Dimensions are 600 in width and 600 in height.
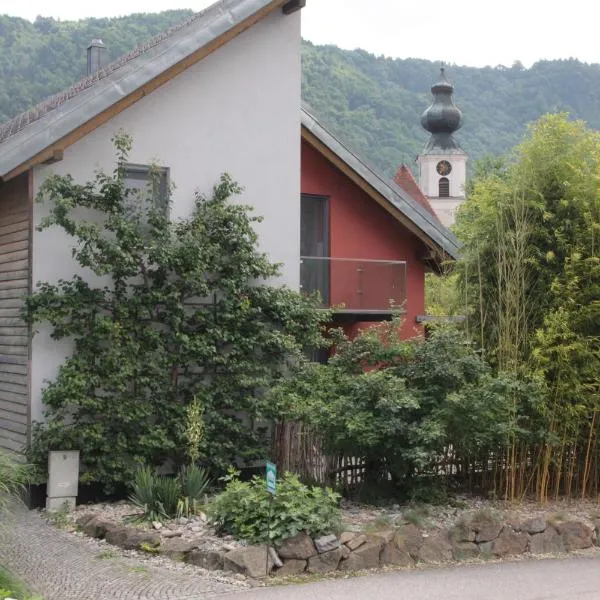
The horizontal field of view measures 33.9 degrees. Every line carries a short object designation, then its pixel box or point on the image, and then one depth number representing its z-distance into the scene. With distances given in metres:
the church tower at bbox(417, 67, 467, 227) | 57.41
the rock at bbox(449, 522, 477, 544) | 9.14
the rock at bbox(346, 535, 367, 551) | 8.62
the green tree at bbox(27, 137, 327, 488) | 11.44
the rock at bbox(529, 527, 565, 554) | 9.48
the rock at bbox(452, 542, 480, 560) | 9.08
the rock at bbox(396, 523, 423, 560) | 8.87
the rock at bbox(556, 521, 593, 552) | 9.64
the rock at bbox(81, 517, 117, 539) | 9.67
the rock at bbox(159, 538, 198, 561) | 8.70
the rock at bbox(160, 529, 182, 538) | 9.25
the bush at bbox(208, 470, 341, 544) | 8.53
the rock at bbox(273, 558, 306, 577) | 8.34
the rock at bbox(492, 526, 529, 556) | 9.30
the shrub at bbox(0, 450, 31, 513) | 7.84
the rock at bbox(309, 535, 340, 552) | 8.49
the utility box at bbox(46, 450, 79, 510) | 11.14
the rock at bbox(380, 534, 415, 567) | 8.74
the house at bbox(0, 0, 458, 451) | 11.62
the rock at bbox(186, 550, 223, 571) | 8.38
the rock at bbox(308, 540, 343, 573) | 8.45
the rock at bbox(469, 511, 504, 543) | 9.23
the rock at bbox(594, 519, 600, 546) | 9.84
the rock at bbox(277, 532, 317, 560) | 8.41
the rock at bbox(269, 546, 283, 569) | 8.33
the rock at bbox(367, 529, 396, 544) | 8.73
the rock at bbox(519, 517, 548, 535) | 9.46
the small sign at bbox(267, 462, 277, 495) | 8.00
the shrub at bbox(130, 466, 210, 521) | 10.01
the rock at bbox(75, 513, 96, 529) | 10.11
